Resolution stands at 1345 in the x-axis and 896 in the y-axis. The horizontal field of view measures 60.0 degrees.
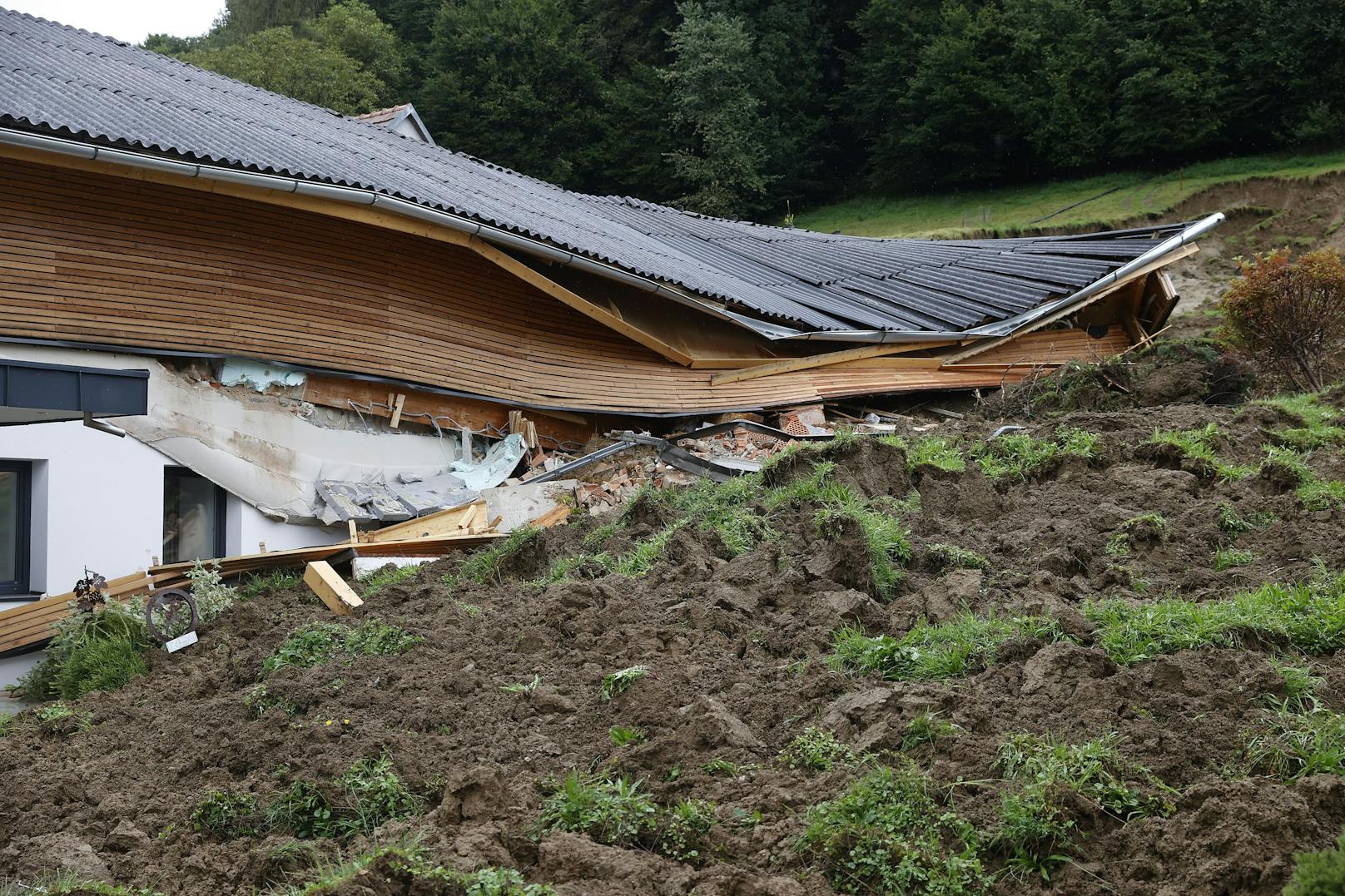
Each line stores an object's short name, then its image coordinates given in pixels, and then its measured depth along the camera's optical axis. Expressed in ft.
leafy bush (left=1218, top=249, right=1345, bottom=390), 41.14
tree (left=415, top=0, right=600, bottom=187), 136.67
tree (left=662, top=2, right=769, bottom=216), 126.11
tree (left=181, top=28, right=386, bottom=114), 128.67
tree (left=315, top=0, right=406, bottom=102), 143.23
